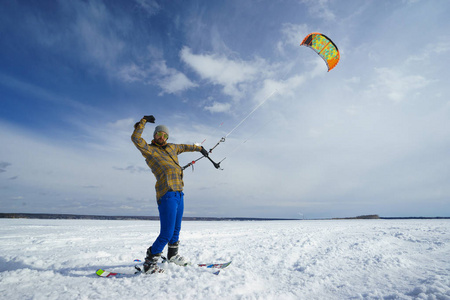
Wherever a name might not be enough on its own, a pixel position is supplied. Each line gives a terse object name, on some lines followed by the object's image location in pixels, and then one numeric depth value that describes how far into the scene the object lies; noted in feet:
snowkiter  10.65
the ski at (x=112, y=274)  9.86
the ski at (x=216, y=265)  11.28
